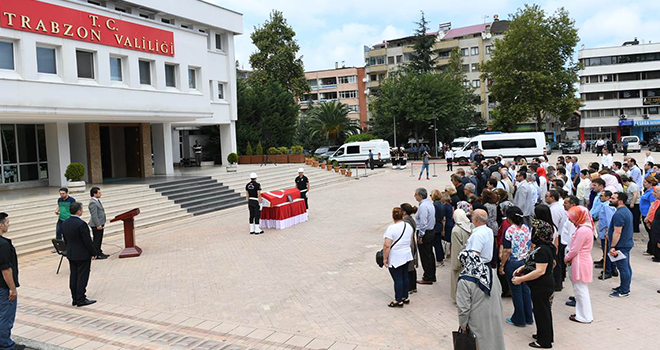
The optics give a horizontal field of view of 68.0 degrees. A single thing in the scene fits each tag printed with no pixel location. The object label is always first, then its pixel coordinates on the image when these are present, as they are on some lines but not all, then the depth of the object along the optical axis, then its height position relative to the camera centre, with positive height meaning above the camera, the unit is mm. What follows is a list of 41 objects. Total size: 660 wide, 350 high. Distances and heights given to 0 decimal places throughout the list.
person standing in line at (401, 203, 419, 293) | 7660 -1714
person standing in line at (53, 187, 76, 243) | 10922 -956
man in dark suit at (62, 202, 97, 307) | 7754 -1420
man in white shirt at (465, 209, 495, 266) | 5828 -1152
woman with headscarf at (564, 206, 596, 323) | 6508 -1698
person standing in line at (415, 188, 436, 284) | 8297 -1463
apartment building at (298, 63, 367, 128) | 73125 +9672
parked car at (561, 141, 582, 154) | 44156 -701
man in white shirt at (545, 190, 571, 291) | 7613 -1432
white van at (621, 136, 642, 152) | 41188 -563
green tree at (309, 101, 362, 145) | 48000 +2890
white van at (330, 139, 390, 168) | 35688 -149
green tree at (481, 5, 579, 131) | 46219 +7427
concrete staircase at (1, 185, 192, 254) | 13091 -1566
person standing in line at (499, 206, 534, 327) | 6293 -1499
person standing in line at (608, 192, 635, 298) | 7547 -1641
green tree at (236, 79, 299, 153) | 35125 +2979
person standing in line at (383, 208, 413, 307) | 7203 -1499
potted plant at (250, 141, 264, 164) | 32728 -95
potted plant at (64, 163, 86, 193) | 16375 -442
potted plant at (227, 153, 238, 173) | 26131 -164
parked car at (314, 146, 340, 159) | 42956 +98
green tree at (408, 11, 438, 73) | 54250 +10715
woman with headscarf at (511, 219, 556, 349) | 5695 -1601
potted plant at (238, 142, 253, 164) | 33203 -130
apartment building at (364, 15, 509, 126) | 66375 +13336
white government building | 15852 +2844
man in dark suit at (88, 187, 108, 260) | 10867 -1153
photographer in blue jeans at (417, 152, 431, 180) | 27094 -898
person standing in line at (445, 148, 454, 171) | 32019 -800
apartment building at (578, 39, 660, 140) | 59375 +5905
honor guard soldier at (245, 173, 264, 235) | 13656 -1397
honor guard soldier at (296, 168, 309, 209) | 16094 -1071
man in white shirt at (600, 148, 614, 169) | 17680 -806
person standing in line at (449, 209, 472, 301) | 7242 -1358
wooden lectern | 11434 -1833
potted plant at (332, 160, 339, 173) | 30531 -938
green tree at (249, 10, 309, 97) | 46844 +9594
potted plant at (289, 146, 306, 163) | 32312 -208
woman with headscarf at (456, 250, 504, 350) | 4898 -1588
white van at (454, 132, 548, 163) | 33906 -117
